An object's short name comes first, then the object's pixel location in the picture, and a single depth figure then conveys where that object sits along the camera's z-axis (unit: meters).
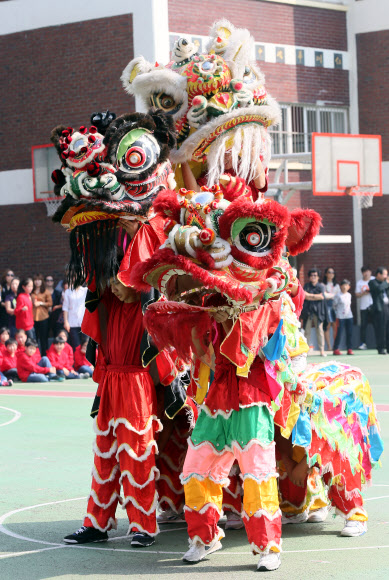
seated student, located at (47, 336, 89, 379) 14.84
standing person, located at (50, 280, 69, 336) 15.90
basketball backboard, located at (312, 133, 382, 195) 18.73
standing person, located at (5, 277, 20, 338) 15.72
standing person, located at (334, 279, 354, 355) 18.41
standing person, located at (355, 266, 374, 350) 19.33
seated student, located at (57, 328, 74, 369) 15.03
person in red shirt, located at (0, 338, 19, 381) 14.70
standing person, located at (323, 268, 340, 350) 18.41
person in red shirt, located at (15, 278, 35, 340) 15.23
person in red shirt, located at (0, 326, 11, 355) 14.59
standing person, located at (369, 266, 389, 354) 18.11
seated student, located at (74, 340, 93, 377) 15.17
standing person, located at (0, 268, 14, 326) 15.89
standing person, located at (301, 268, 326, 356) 17.67
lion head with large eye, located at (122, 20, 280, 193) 5.36
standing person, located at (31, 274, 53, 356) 15.94
